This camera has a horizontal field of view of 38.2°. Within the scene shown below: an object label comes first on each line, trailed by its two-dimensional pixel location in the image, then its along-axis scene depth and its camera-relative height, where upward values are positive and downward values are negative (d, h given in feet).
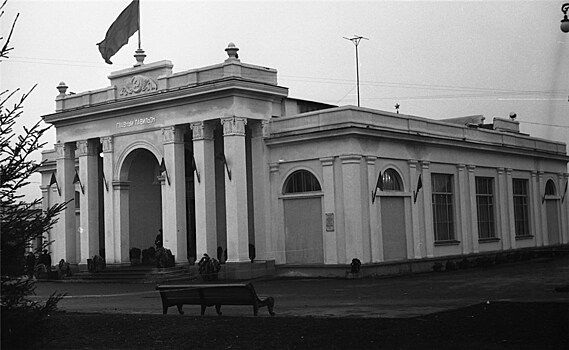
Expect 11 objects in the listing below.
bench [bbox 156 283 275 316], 55.47 -3.86
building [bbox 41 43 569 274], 110.22 +9.27
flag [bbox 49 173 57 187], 137.28 +11.24
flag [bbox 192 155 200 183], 114.21 +10.02
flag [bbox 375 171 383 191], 110.83 +6.88
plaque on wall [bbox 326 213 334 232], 109.50 +1.82
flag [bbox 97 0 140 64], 123.13 +32.39
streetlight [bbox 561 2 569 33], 48.54 +11.92
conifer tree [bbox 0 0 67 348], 32.63 +0.66
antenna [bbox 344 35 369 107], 158.24 +37.68
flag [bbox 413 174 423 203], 118.52 +6.35
